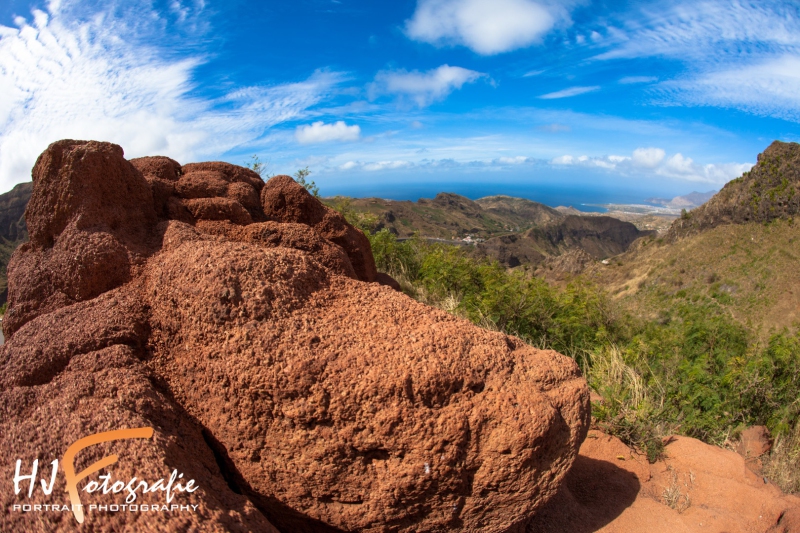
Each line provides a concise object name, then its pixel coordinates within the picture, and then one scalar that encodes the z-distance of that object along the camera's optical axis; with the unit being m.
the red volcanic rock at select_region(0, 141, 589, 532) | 2.09
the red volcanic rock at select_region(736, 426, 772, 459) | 4.41
